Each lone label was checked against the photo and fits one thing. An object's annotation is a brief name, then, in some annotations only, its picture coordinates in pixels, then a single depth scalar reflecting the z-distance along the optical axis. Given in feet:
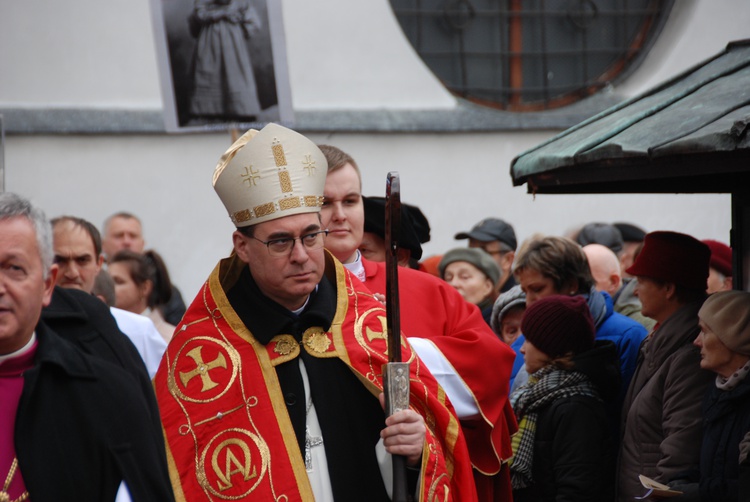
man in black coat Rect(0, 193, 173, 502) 16.84
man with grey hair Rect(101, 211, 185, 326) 54.44
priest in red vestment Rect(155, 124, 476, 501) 23.43
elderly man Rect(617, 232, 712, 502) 27.40
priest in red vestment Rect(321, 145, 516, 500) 26.32
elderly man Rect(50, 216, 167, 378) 34.27
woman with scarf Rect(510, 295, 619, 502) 29.60
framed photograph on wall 43.39
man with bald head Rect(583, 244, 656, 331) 43.57
